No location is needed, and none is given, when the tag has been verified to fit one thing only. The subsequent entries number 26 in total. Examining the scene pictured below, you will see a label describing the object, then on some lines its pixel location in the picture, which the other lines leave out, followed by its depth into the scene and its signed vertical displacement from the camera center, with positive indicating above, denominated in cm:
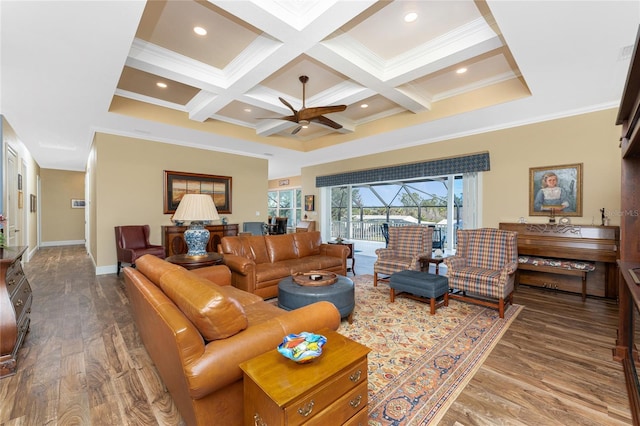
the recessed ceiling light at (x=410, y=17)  264 +189
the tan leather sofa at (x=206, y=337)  122 -64
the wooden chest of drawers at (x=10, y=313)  202 -80
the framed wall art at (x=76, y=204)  956 +20
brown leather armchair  470 -63
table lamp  313 -7
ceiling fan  347 +129
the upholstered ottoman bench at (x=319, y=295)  271 -85
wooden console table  540 -58
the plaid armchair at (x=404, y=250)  413 -64
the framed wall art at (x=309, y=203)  846 +24
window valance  502 +88
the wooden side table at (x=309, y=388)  106 -73
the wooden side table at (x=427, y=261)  398 -72
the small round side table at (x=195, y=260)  306 -57
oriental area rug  176 -122
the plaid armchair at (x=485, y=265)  321 -69
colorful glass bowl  121 -62
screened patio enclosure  706 +12
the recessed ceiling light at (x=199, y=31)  283 +187
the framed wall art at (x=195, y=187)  585 +52
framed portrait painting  414 +34
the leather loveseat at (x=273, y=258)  353 -72
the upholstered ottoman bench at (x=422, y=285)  321 -90
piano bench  363 -74
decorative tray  290 -75
